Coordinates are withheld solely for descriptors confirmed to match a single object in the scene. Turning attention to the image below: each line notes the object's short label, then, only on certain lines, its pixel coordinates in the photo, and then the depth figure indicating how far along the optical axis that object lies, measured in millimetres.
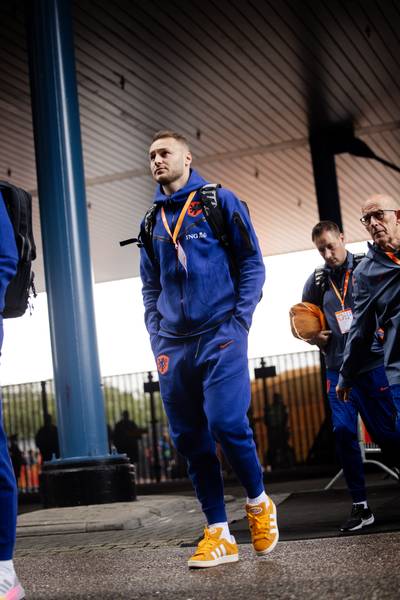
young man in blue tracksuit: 3998
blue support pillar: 8375
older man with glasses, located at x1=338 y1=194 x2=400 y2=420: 4355
